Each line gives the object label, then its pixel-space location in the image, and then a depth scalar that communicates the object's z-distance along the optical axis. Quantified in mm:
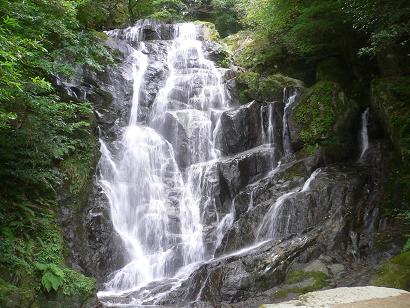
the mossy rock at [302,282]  7727
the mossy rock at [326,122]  12070
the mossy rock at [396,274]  6508
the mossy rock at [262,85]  14703
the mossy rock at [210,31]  21500
